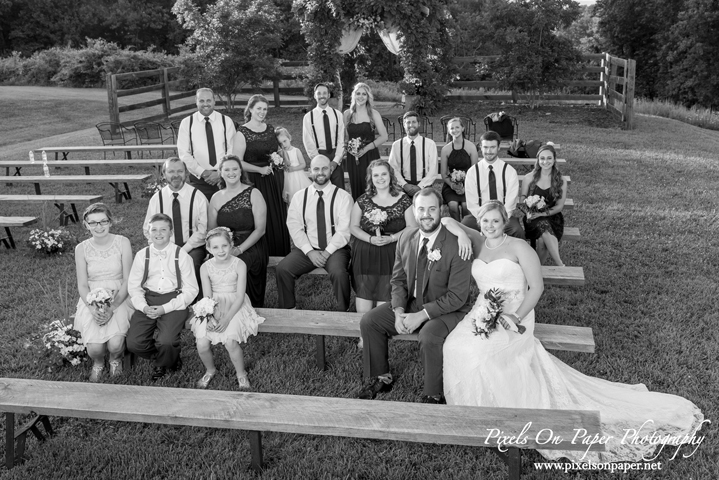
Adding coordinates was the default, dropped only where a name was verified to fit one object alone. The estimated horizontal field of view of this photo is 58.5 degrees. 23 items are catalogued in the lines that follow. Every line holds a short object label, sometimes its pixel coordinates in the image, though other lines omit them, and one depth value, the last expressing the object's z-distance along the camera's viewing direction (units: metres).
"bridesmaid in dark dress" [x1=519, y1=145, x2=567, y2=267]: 7.21
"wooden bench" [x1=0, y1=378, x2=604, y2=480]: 3.70
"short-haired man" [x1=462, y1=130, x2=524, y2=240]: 7.15
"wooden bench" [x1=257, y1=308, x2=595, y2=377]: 4.84
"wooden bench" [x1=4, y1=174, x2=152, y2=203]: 10.72
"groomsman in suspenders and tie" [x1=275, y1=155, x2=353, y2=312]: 6.22
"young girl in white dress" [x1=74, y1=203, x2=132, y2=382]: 5.24
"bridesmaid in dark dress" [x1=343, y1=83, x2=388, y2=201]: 8.44
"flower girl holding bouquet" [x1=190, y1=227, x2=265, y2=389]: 5.08
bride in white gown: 4.30
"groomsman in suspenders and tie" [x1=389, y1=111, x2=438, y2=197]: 7.98
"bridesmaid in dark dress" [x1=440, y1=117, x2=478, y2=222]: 8.16
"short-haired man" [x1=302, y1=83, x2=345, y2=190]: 8.31
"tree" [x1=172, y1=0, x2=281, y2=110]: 18.41
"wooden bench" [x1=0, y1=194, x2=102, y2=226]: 9.55
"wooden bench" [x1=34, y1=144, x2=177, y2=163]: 12.97
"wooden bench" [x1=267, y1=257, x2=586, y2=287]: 6.05
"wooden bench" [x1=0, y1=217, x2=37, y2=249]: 8.59
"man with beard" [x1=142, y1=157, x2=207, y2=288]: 6.21
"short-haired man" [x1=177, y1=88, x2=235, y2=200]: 7.23
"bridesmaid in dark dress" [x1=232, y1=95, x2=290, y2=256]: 7.38
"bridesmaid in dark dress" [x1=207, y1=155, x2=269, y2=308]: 6.29
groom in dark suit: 4.80
